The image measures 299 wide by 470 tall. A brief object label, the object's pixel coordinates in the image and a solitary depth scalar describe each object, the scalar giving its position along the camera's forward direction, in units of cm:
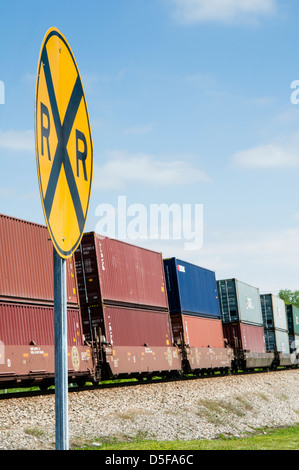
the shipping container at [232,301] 4031
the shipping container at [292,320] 5940
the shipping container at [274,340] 4962
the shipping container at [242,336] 3956
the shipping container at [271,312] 5016
